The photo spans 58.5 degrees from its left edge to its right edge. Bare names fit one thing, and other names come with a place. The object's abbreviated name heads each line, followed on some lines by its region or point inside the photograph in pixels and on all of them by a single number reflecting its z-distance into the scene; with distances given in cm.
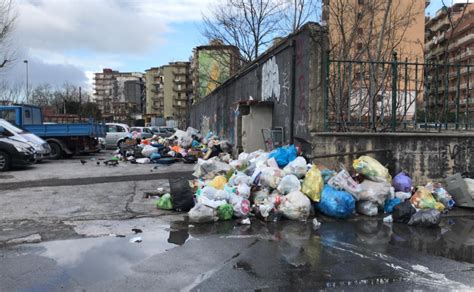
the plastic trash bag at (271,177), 727
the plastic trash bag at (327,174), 739
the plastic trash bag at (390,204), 706
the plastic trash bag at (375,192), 692
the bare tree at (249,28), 2642
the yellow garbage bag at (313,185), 683
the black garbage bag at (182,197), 708
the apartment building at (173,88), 12169
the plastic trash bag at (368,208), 690
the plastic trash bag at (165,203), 723
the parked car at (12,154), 1287
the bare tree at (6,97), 5251
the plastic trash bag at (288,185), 698
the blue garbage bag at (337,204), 664
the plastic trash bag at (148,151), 1606
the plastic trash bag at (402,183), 750
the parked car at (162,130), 3846
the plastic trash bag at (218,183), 742
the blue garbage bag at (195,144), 1745
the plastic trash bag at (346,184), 686
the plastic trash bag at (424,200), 700
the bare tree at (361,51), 922
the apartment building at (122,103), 8625
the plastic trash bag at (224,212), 651
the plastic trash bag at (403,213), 655
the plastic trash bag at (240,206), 663
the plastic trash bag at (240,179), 752
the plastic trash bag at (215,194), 677
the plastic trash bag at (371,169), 723
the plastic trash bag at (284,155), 820
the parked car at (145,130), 2969
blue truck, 1734
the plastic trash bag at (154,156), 1554
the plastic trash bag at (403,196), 720
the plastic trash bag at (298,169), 738
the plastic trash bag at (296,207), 655
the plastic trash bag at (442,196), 743
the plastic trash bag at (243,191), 705
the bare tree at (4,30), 2394
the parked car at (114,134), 2403
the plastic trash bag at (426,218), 627
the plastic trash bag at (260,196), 703
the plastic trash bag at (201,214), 628
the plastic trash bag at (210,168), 927
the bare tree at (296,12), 2142
